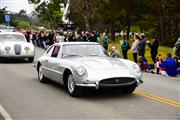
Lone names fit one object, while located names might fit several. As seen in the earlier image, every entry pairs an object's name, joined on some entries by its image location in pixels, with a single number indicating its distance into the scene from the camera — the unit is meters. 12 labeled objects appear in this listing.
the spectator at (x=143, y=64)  18.02
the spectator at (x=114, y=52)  16.33
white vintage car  20.36
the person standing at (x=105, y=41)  26.19
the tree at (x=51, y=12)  56.94
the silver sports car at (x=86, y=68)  9.79
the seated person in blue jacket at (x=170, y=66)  15.61
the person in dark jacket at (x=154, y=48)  19.88
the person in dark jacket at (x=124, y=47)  21.33
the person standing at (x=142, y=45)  19.59
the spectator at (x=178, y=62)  15.96
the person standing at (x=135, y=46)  19.80
